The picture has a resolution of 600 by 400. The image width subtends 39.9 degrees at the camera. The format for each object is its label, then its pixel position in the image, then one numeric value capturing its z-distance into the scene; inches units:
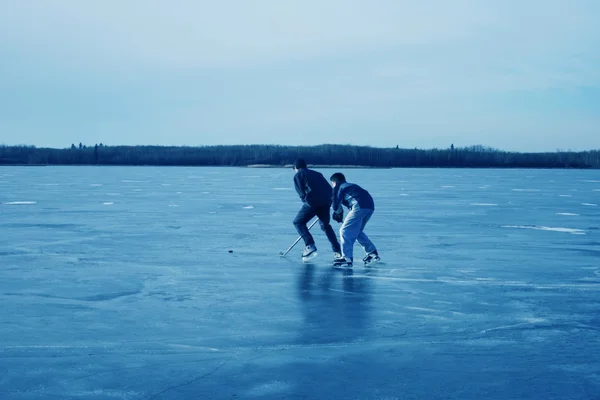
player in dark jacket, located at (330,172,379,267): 517.3
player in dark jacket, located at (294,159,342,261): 539.8
